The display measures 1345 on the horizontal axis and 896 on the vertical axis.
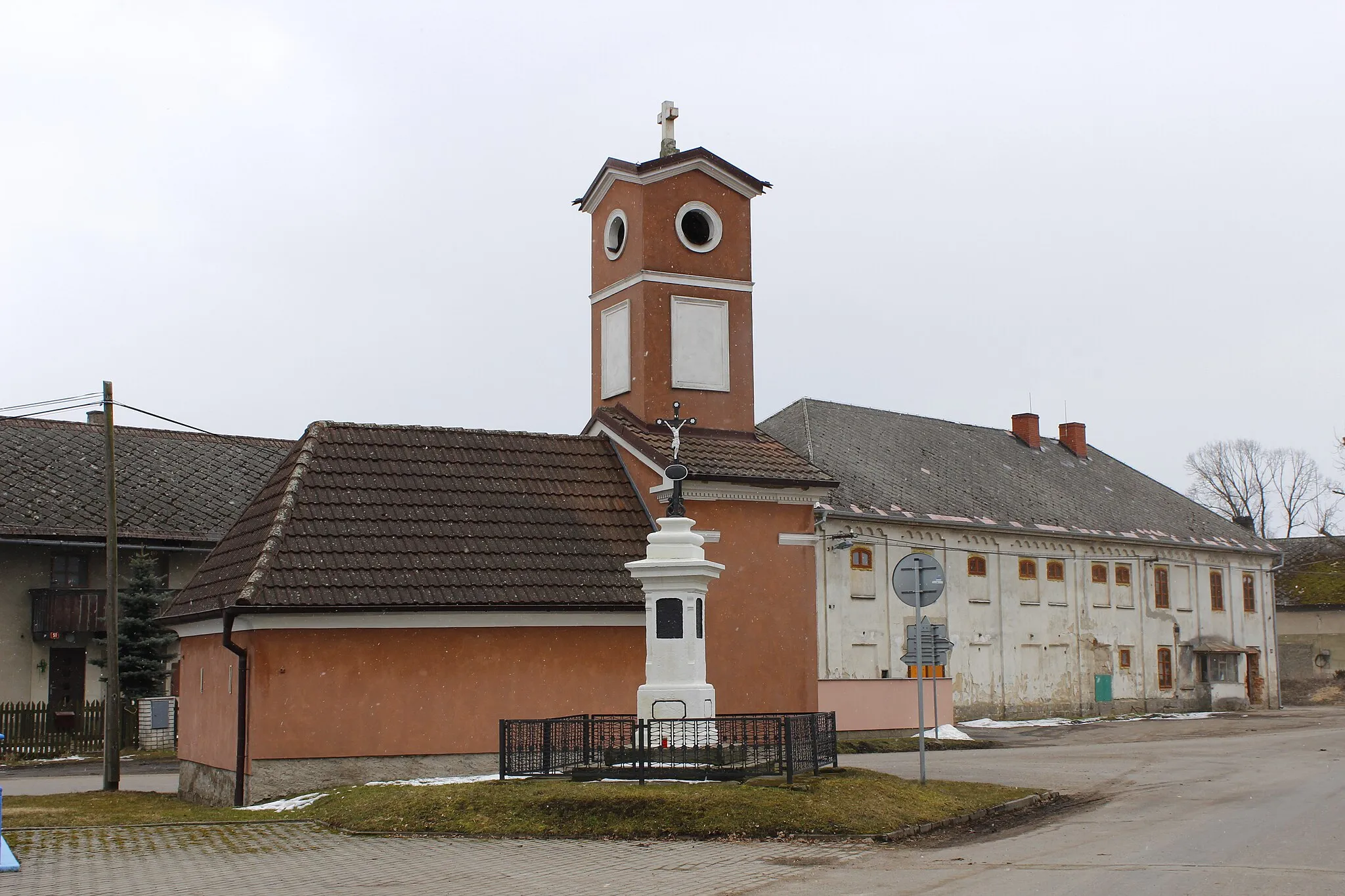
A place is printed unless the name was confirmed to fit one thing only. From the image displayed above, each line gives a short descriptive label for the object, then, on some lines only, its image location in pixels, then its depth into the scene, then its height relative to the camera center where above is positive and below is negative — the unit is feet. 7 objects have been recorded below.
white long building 119.85 +3.19
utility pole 73.92 -2.95
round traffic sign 55.26 +0.94
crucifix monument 55.01 -0.67
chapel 59.11 +2.47
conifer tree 112.06 -1.90
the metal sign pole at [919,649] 56.80 -1.93
